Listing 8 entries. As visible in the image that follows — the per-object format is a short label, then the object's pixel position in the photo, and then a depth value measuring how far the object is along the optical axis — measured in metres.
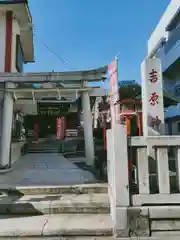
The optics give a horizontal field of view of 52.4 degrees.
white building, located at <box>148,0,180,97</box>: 16.01
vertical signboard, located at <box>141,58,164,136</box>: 3.96
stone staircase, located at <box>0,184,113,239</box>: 3.23
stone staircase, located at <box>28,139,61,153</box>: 13.27
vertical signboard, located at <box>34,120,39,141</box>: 16.40
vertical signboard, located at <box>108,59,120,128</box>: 4.63
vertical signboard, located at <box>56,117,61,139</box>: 13.34
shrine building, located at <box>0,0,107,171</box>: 7.01
